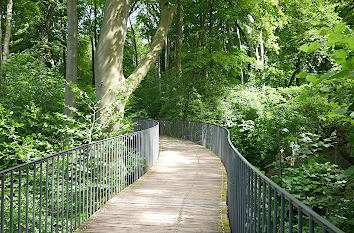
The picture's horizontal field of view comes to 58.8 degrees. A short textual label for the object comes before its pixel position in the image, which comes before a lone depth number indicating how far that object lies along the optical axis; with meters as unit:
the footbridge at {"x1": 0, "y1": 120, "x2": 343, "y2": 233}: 3.55
